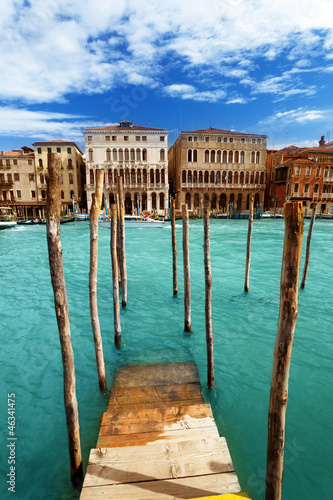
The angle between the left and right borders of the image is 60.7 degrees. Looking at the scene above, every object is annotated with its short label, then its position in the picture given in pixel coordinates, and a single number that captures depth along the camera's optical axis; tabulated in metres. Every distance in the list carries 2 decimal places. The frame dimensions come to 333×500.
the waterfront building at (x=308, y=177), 35.81
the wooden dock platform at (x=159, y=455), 2.19
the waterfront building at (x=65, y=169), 35.16
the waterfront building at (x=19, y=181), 35.25
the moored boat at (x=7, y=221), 26.75
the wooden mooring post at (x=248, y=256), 7.95
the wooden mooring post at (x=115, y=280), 5.06
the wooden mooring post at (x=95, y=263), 3.94
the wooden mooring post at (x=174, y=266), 8.06
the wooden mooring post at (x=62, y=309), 2.36
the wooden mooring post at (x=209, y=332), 4.31
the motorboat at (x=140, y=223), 27.06
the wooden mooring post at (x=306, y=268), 8.81
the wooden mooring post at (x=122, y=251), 6.66
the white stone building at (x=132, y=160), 35.09
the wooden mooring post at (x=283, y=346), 1.92
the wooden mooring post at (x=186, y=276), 5.61
